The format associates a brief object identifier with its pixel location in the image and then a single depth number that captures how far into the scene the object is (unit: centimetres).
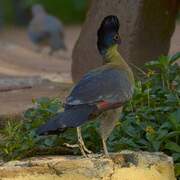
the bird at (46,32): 2659
